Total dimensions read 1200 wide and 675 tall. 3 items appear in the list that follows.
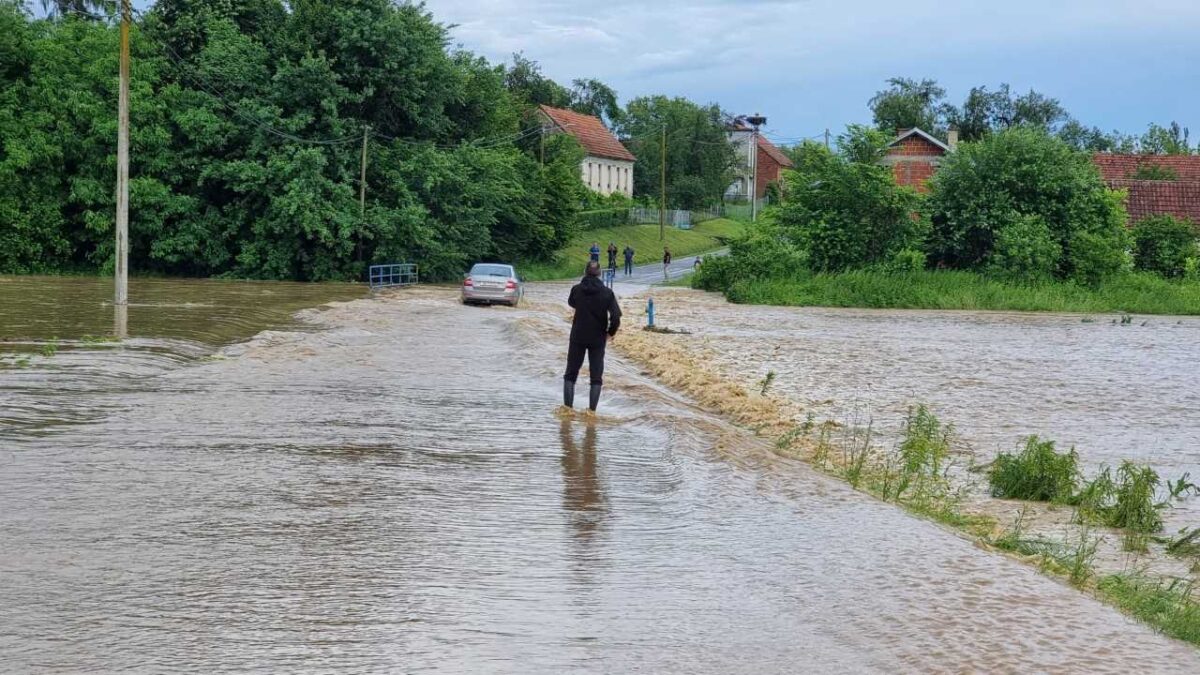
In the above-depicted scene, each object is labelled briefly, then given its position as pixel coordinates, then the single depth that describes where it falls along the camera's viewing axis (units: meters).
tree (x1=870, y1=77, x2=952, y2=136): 118.81
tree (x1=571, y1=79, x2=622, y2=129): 138.88
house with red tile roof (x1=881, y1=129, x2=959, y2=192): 75.88
